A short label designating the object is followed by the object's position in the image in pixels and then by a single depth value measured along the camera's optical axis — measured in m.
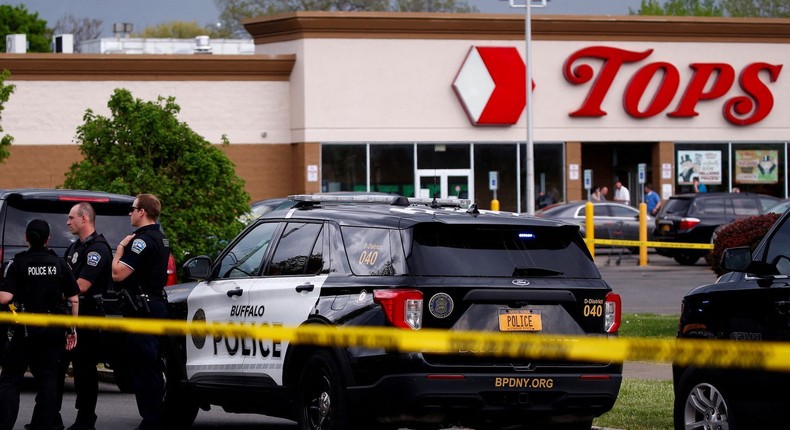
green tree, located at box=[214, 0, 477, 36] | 93.88
